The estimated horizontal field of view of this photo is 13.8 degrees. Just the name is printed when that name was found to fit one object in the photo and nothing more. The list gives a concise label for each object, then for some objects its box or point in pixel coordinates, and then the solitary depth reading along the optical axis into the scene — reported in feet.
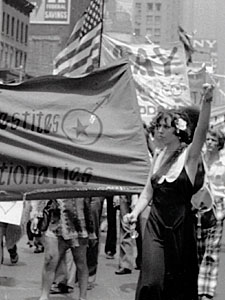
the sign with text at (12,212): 23.98
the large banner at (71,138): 21.45
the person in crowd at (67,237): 25.72
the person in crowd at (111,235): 38.14
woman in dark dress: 19.65
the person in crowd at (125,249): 33.22
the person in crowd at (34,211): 26.40
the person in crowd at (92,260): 29.66
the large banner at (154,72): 46.03
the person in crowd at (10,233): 30.01
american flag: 32.53
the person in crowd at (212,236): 25.07
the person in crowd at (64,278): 28.50
